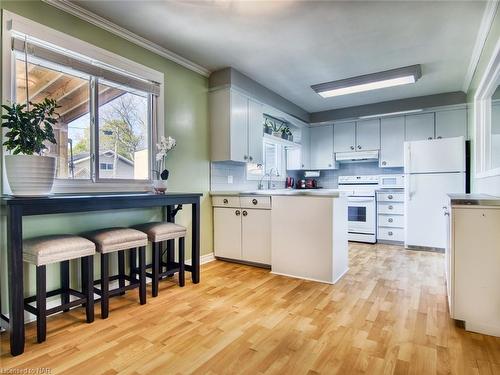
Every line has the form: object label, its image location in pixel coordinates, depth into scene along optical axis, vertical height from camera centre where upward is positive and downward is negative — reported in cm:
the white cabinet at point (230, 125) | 358 +78
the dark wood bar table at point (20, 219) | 167 -19
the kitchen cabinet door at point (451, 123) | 447 +98
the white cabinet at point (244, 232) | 332 -56
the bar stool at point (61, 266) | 178 -55
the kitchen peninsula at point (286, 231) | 284 -51
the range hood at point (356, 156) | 520 +54
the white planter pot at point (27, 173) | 180 +8
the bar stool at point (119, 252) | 214 -53
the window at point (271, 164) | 460 +38
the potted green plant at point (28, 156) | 180 +19
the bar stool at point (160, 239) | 253 -48
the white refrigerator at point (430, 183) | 408 +2
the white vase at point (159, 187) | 274 -1
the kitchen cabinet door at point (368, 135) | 518 +92
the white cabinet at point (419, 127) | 472 +97
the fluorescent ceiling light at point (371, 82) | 350 +135
